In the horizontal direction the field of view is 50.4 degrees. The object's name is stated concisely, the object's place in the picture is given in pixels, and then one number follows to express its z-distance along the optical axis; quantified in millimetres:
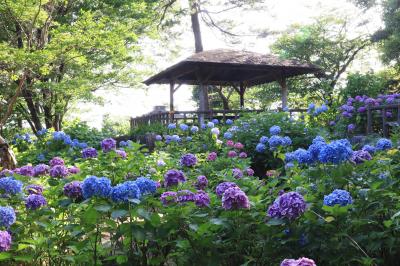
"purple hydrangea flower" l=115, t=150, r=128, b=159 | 3559
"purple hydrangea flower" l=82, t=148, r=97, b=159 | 3821
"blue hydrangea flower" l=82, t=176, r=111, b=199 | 2051
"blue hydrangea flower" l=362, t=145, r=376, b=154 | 3113
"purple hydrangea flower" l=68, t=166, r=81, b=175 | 3441
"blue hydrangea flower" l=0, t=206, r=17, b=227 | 2156
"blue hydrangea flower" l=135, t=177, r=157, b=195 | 2210
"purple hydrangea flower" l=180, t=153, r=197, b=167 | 3475
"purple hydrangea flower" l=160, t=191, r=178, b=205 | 2282
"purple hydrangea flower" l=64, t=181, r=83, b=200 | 2484
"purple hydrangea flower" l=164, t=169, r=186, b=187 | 2599
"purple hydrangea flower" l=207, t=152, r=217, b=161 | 4614
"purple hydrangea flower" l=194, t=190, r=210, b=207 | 2252
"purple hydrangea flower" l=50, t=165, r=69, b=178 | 3141
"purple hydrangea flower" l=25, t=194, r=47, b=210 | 2487
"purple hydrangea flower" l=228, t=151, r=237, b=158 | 4930
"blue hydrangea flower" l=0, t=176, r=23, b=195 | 2633
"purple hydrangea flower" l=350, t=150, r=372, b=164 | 2650
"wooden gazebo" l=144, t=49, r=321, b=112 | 13742
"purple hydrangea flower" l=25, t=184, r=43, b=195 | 2863
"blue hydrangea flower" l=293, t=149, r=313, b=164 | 2592
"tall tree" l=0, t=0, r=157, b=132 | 7827
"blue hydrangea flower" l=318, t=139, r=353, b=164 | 2324
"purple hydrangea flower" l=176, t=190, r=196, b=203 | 2242
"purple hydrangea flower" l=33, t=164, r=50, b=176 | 3512
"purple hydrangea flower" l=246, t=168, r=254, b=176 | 3640
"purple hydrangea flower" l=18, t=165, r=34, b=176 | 3500
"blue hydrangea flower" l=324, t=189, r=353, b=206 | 2000
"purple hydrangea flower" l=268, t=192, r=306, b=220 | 1878
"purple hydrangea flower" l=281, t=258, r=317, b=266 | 1296
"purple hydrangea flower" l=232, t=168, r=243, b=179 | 3170
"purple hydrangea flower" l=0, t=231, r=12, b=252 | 2023
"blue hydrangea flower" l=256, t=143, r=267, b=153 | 5078
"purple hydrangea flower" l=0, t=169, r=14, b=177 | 3298
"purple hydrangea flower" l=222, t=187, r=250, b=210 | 2035
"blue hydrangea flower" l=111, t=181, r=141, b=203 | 1998
